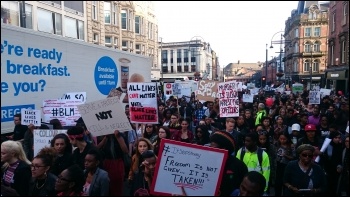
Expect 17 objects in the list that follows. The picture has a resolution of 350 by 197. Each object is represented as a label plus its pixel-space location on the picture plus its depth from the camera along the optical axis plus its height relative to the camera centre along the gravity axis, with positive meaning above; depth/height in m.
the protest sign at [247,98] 14.78 -0.44
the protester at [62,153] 4.83 -0.93
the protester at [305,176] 4.38 -1.14
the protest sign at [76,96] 9.30 -0.20
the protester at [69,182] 3.54 -0.97
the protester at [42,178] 3.96 -1.04
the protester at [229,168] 3.98 -0.94
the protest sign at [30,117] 7.51 -0.62
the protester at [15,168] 4.07 -0.96
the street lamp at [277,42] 25.04 +3.38
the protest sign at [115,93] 11.56 -0.16
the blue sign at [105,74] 12.44 +0.52
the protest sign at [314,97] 12.96 -0.36
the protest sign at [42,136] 5.84 -0.81
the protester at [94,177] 4.03 -1.06
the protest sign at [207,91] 12.79 -0.12
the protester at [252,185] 3.13 -0.89
